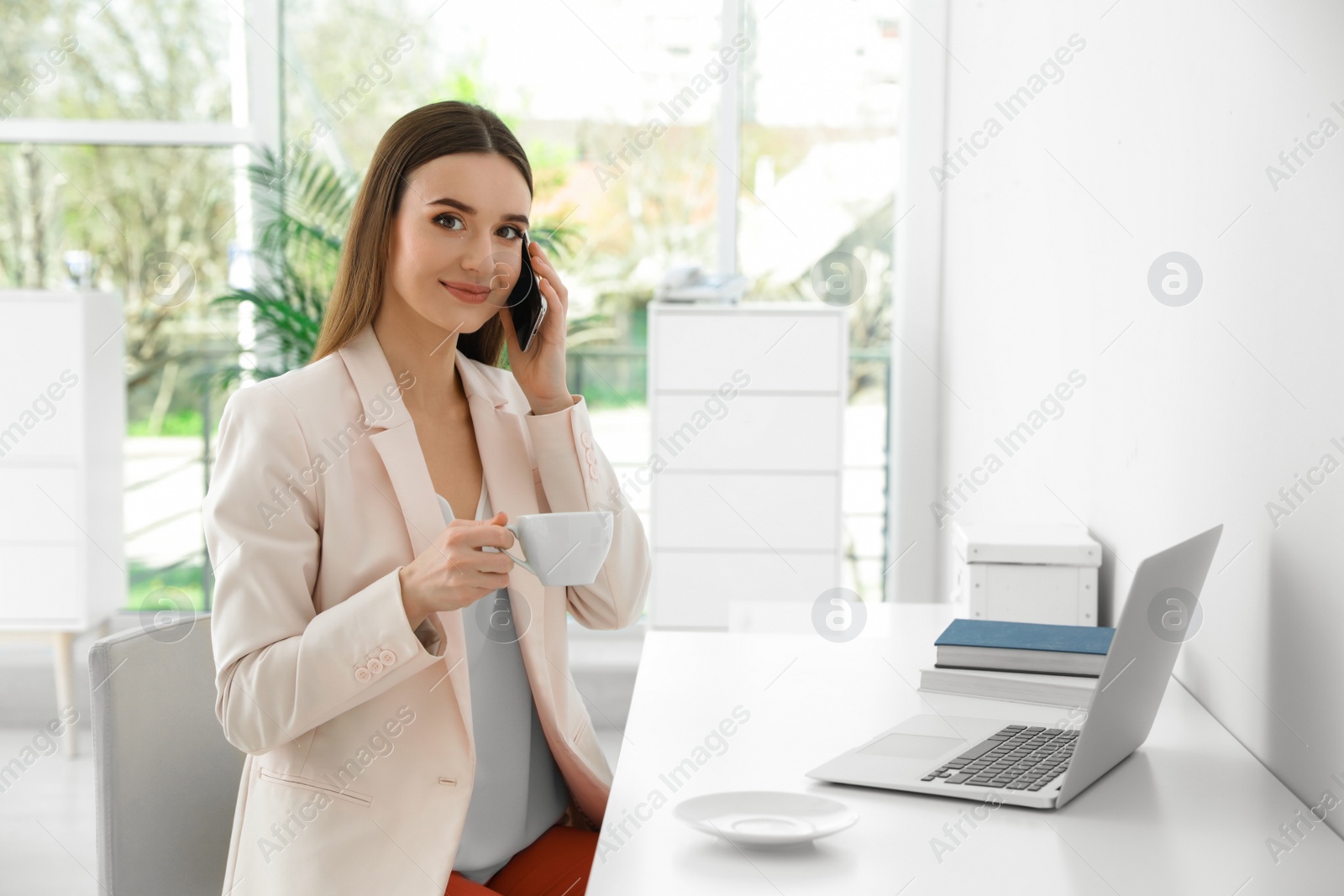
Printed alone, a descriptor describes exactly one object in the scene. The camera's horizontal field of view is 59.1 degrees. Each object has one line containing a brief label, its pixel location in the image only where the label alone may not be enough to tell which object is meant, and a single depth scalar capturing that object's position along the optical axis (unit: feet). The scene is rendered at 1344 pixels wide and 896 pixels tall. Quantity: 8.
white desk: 3.70
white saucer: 3.81
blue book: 5.73
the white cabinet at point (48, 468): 12.80
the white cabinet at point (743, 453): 13.26
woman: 4.53
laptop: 4.21
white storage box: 6.82
